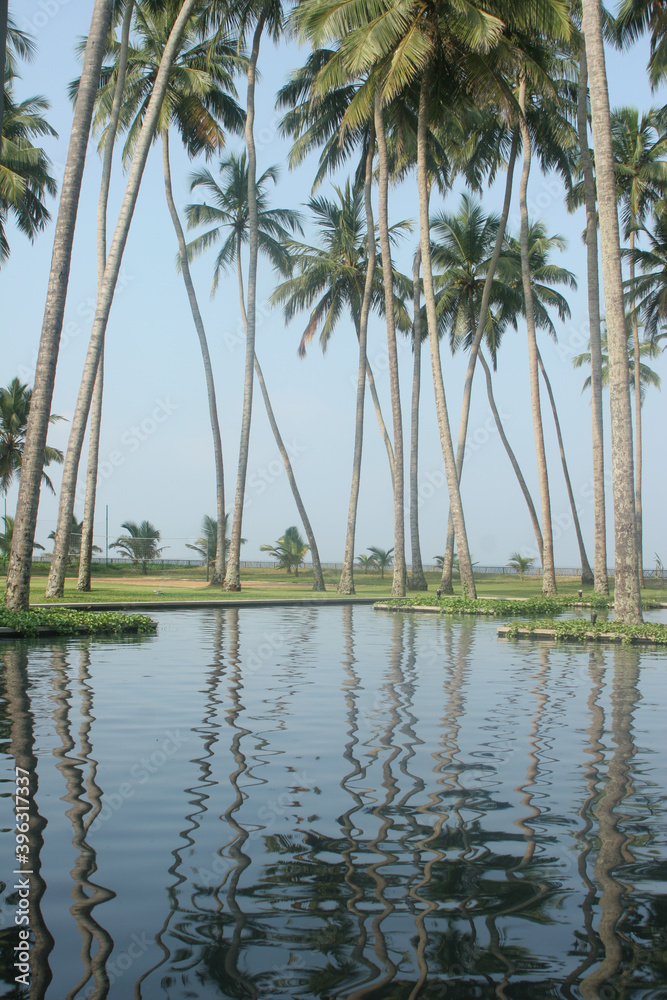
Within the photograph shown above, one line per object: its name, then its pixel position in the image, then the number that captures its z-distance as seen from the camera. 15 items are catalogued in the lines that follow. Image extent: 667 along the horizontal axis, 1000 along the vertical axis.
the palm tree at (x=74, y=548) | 40.88
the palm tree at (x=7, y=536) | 47.47
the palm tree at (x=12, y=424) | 53.38
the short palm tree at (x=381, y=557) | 55.28
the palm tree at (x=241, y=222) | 39.41
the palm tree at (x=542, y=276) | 41.31
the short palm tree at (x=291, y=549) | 54.75
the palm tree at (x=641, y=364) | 55.60
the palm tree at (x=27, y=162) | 33.44
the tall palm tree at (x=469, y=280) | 38.16
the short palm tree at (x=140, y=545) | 46.59
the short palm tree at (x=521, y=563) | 57.88
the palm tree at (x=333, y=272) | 39.34
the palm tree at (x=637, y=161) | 37.00
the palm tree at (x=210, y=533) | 50.68
